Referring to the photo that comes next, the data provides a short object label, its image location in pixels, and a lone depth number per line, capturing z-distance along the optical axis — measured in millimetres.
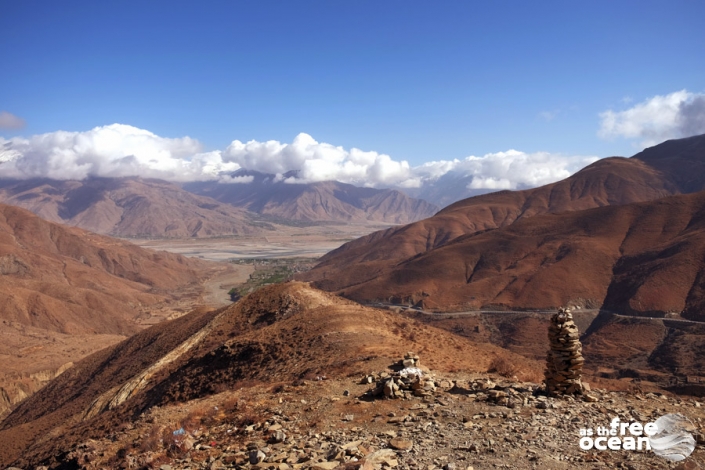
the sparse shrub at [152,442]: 11320
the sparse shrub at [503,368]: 16312
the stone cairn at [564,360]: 12266
